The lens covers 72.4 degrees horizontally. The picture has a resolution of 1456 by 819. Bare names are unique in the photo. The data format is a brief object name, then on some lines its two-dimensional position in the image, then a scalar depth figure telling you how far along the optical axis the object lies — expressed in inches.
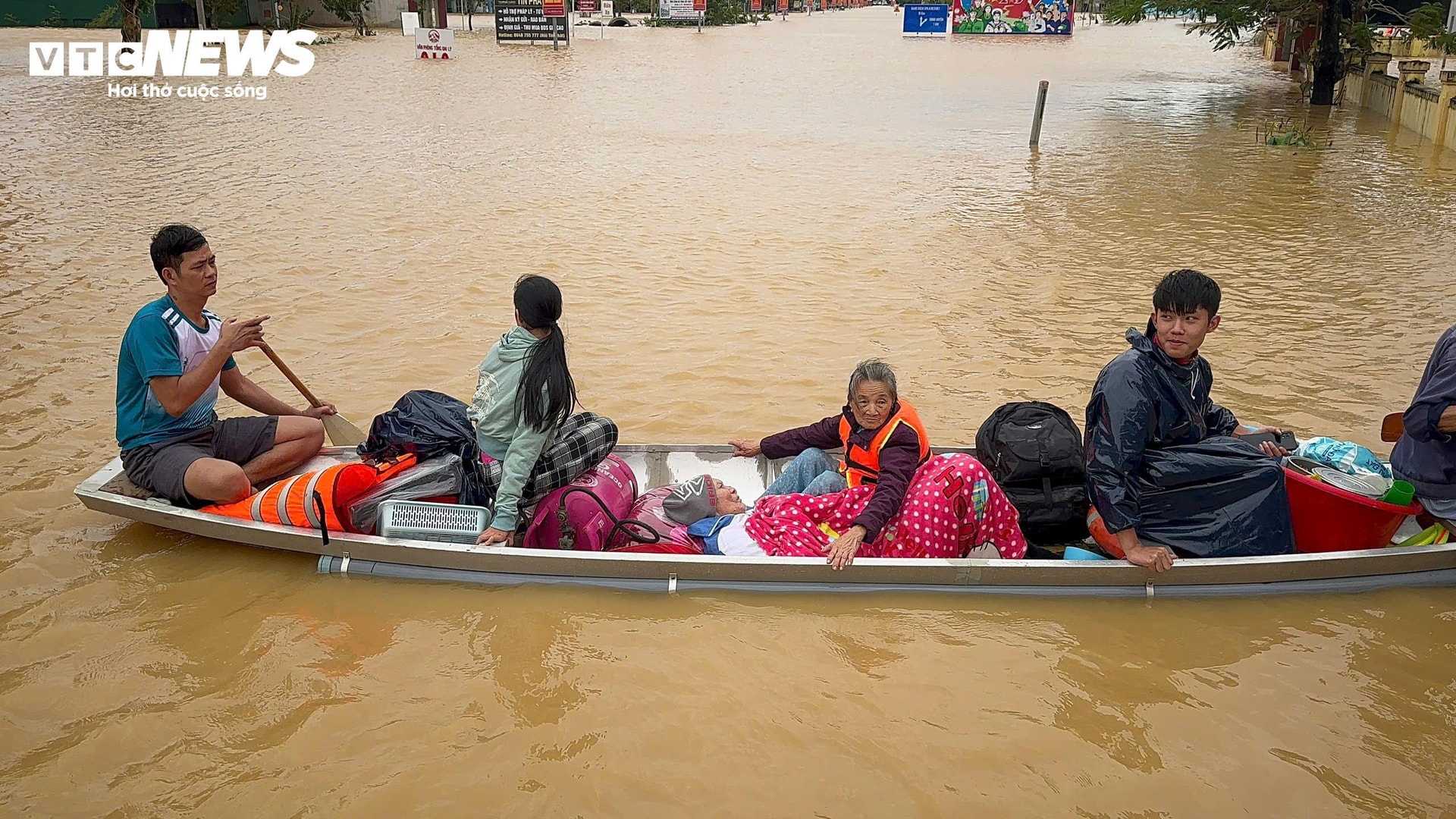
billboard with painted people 1776.6
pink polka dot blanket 165.2
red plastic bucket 164.9
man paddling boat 175.9
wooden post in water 649.0
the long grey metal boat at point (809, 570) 162.9
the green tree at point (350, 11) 1596.9
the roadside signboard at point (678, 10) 1953.7
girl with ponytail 164.2
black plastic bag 190.4
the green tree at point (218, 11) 1494.8
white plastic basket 172.2
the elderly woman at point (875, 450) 163.6
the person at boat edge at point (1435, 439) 159.9
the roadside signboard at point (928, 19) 1844.2
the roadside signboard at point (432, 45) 1213.7
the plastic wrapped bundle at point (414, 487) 178.4
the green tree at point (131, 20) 1258.6
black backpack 176.7
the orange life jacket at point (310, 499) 173.0
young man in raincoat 159.0
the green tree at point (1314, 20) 797.2
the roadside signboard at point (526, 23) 1456.7
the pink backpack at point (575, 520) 170.7
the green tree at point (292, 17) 1620.8
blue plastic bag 179.0
